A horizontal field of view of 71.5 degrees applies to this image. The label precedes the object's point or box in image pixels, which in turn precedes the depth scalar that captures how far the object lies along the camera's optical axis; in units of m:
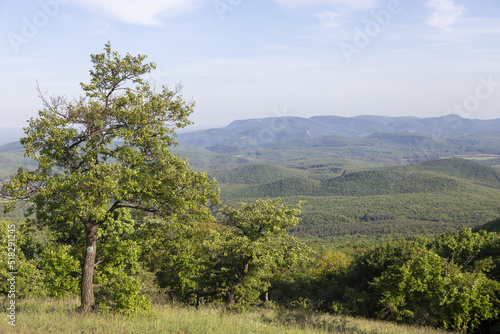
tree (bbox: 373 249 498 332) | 16.56
